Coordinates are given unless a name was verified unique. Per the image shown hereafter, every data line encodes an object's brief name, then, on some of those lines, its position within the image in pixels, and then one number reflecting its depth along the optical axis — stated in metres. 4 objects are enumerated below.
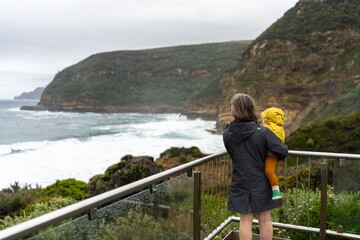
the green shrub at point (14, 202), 10.48
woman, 2.52
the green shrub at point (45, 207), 5.71
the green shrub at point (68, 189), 11.78
